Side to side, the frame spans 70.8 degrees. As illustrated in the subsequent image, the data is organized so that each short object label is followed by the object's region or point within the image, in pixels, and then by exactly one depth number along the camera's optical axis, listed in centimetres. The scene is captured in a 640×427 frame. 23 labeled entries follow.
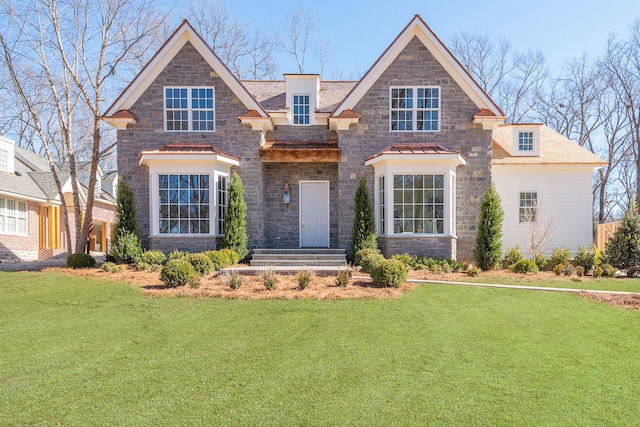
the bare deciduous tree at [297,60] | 3327
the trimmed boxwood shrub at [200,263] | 1206
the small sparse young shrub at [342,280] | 1077
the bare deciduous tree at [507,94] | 3422
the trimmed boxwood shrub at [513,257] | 1456
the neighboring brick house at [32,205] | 2094
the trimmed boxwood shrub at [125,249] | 1452
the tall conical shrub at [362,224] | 1487
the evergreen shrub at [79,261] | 1429
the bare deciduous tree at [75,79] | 1647
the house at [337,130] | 1537
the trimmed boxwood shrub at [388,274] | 1066
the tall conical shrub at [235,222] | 1501
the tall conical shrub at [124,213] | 1477
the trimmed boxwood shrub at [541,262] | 1474
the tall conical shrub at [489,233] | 1456
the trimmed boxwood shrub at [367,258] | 1219
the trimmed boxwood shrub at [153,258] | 1388
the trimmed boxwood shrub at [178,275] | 1057
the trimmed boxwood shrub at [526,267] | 1363
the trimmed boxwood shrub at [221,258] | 1317
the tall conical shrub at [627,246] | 1373
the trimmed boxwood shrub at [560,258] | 1458
